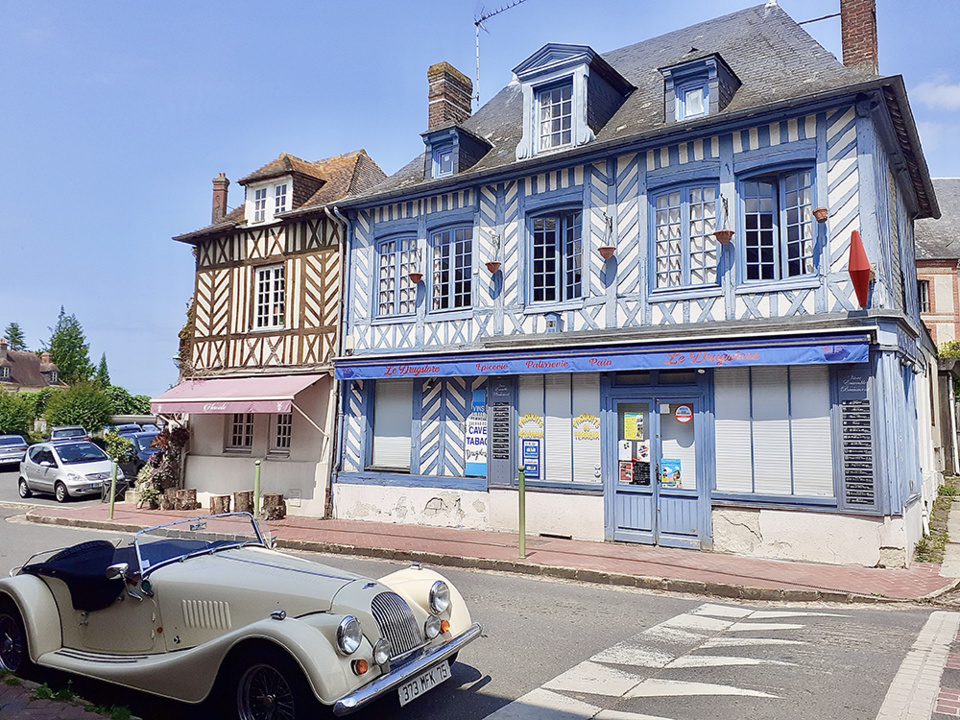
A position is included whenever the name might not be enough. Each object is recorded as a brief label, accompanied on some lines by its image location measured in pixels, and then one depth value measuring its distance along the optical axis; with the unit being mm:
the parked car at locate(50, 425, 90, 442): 26531
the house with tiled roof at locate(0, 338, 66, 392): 59188
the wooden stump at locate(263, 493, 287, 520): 13719
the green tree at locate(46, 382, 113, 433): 29109
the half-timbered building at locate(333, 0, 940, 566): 9234
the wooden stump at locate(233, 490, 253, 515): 14109
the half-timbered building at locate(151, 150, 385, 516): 14266
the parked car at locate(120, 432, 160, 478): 17619
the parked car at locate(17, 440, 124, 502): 17453
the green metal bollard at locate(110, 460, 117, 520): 13394
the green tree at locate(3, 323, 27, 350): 73750
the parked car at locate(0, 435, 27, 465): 26453
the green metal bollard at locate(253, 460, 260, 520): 12375
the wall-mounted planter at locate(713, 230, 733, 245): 9883
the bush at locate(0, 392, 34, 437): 33344
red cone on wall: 8789
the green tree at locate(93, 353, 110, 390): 68475
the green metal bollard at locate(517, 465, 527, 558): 9479
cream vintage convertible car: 3738
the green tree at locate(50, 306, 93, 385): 61438
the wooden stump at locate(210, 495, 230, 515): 14039
